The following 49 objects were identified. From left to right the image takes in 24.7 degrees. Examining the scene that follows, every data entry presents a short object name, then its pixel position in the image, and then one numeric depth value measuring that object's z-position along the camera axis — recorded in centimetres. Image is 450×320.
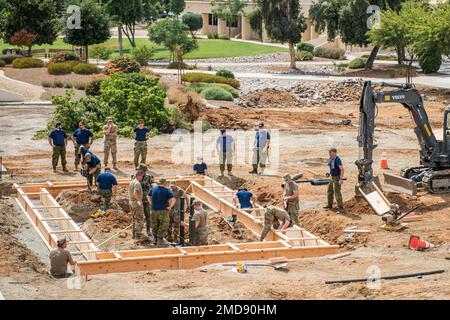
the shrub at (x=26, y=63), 6072
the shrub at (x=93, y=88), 4906
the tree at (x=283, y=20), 7200
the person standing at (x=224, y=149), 3068
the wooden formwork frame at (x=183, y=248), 2120
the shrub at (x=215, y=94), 5188
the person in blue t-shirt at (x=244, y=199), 2652
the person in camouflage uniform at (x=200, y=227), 2302
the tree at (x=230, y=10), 10188
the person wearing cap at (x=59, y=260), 2041
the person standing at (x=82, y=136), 3102
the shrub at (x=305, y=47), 8550
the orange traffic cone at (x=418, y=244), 2219
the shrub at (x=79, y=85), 5290
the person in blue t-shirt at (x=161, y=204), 2283
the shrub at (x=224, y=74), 6184
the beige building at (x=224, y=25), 9831
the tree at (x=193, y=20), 10594
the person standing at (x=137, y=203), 2359
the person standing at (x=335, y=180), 2586
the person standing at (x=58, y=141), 3172
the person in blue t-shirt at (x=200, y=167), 2981
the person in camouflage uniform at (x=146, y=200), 2425
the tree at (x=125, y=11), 8319
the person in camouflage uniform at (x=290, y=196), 2417
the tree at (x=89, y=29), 6944
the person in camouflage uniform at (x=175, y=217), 2378
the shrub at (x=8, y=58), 6769
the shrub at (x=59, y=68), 5769
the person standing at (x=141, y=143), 3180
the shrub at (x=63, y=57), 6272
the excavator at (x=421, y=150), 2647
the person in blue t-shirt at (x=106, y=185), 2630
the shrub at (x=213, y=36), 10353
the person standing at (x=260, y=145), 3138
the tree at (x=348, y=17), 6812
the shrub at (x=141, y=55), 6931
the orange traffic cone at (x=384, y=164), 3266
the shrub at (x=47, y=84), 5478
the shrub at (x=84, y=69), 5800
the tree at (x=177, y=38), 7006
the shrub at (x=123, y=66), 5456
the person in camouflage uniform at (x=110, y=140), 3184
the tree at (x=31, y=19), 7150
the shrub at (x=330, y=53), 8325
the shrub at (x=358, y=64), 7262
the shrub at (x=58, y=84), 5456
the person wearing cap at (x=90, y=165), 2805
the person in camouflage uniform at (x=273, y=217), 2358
